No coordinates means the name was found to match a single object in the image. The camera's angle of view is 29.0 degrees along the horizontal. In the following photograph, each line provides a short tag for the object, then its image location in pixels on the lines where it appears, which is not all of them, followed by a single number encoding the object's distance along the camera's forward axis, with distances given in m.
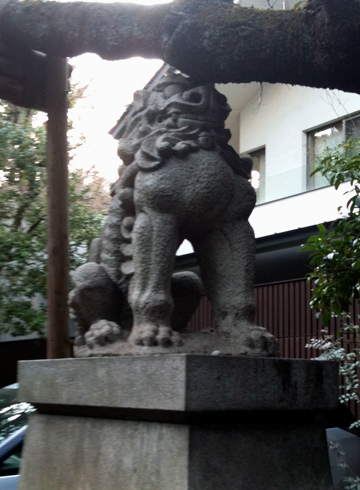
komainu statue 3.02
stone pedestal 2.58
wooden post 4.82
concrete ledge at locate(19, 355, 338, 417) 2.56
